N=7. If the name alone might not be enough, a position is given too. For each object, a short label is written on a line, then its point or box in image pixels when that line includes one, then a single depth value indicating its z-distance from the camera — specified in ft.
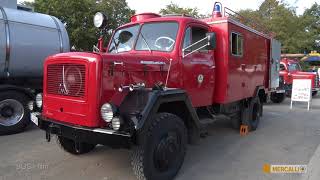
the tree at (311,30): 89.87
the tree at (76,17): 51.57
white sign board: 32.58
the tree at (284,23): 83.84
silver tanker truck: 19.28
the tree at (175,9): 74.81
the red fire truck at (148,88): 11.01
